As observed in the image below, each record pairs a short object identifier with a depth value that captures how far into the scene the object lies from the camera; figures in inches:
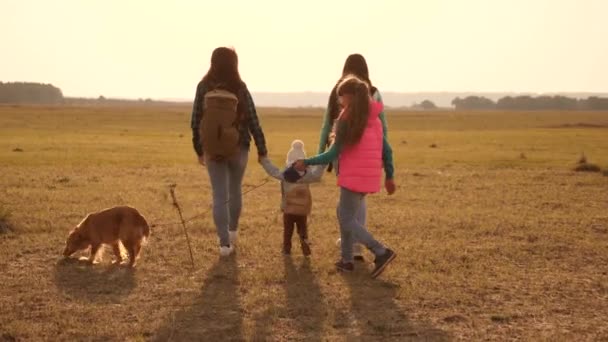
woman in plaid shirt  305.7
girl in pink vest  274.1
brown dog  309.1
